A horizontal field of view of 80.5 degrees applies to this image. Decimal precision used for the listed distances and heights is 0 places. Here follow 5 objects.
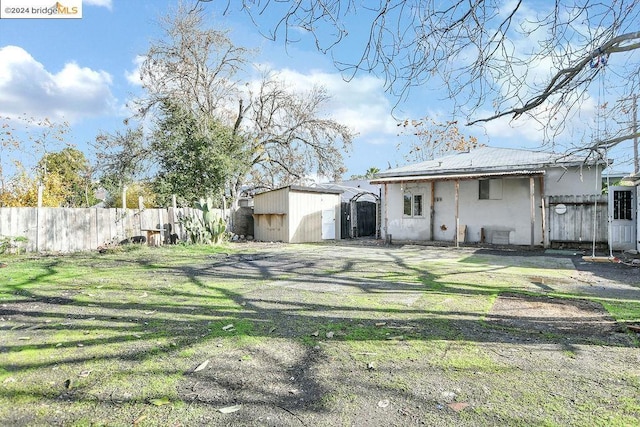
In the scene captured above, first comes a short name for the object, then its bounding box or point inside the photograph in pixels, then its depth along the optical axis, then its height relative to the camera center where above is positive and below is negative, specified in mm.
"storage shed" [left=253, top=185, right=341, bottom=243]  17359 +503
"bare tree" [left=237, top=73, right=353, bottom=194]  21750 +5617
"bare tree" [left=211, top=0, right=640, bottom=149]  2971 +1606
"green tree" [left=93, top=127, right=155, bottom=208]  19234 +3503
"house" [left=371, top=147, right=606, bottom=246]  13703 +1214
